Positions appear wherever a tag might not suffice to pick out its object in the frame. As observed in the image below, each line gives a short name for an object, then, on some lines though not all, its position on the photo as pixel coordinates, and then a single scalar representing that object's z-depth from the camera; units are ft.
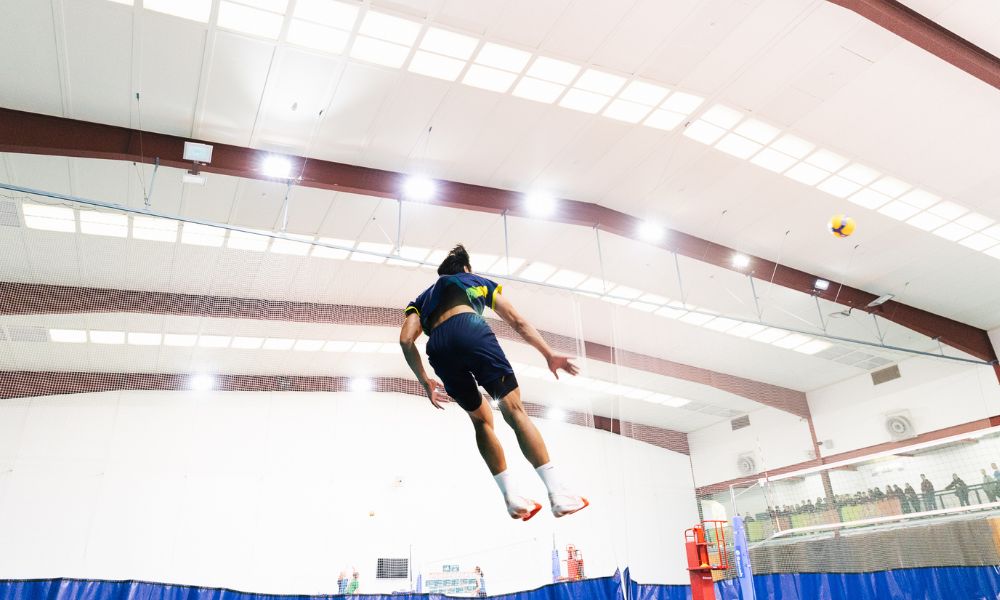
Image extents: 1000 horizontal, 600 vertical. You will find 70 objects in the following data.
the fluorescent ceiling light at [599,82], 24.88
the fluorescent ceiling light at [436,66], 23.47
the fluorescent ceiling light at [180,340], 32.48
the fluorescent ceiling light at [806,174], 30.01
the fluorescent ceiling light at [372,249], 33.42
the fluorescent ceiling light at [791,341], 41.68
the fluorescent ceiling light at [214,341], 33.92
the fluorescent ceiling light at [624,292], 38.46
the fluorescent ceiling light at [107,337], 31.37
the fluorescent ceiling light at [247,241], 30.14
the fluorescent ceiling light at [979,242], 35.35
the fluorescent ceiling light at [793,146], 28.27
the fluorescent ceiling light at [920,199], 31.42
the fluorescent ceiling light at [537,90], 25.03
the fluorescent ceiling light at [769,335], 40.55
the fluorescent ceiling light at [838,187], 30.83
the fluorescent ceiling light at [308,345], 38.88
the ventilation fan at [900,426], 46.39
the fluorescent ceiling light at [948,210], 32.35
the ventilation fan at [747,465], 43.44
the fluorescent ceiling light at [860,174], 29.91
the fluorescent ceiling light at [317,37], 21.74
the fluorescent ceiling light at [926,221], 33.27
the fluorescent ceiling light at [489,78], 24.22
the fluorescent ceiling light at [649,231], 33.68
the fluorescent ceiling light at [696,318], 38.24
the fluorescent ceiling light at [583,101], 25.80
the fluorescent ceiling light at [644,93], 25.53
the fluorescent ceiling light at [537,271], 36.88
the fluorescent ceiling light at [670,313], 37.79
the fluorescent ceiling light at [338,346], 40.19
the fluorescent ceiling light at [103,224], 27.37
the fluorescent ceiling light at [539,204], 31.42
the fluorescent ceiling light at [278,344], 37.35
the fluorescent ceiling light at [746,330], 39.73
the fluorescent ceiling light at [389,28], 21.76
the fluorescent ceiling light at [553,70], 24.16
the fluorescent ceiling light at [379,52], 22.63
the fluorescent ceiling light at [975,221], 33.50
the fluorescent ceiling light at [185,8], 20.44
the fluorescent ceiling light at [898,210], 32.40
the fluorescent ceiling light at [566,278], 37.52
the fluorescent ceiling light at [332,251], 31.89
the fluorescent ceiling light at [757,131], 27.55
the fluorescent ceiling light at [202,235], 29.17
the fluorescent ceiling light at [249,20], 20.86
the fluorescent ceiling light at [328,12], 21.08
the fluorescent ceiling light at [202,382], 37.65
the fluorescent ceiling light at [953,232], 34.24
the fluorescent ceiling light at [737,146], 28.43
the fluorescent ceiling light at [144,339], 31.89
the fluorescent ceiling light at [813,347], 42.86
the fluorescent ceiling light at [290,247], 31.17
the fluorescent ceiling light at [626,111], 26.50
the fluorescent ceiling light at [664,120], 27.17
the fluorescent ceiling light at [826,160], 29.09
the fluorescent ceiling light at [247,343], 35.84
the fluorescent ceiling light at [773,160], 29.17
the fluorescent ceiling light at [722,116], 26.91
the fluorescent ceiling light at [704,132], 27.78
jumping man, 7.98
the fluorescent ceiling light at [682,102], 26.20
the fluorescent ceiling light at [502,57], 23.36
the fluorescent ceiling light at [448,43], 22.56
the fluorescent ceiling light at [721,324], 39.32
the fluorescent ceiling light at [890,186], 30.68
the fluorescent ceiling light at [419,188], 29.17
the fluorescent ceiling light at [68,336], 30.35
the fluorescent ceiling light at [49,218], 26.00
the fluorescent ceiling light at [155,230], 28.37
